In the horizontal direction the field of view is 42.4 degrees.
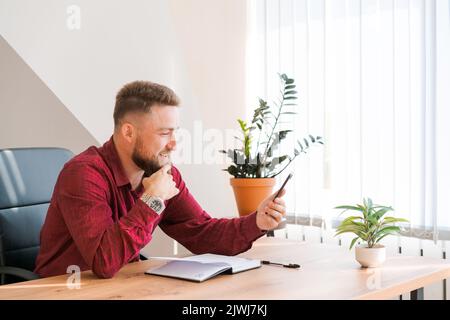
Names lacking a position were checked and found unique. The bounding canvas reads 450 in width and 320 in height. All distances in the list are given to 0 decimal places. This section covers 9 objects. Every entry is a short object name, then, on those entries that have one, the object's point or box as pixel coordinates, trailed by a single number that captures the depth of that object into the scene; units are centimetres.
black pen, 178
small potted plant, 176
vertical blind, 263
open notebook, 163
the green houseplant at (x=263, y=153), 289
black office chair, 209
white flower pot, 175
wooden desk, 147
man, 169
